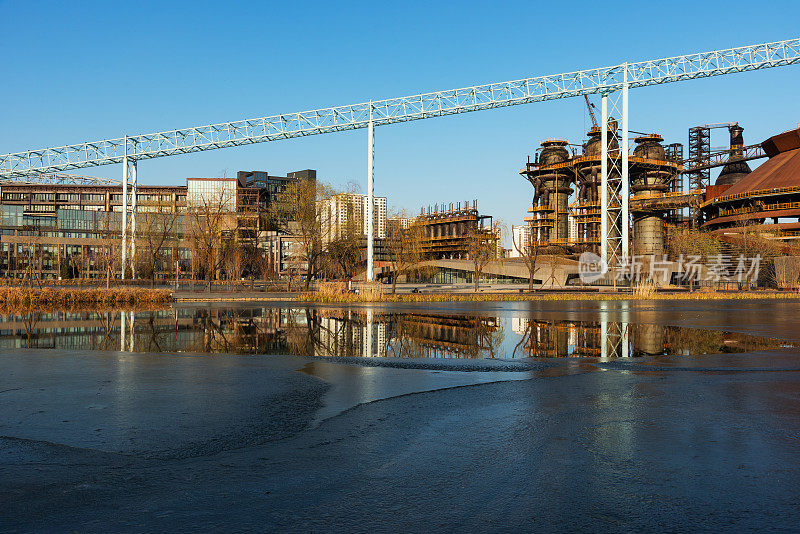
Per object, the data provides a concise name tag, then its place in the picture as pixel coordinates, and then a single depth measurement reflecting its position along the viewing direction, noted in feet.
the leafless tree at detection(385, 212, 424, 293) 166.99
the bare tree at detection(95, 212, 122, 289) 167.45
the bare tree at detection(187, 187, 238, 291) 158.87
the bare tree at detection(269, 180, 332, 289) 144.25
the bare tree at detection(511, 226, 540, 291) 149.71
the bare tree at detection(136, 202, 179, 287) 177.27
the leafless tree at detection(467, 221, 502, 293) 163.88
